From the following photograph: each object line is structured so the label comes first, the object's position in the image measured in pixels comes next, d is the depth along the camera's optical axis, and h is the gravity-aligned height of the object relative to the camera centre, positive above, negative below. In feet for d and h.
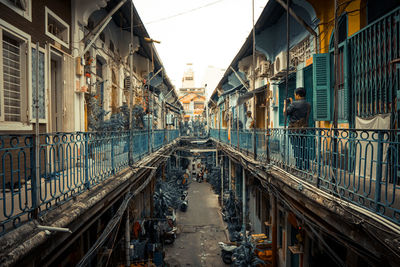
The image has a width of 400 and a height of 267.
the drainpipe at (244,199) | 32.25 -10.01
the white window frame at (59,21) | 19.66 +9.35
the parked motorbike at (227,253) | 31.39 -16.57
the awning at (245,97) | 30.03 +4.46
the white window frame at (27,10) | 15.84 +8.45
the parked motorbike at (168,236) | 36.55 -16.65
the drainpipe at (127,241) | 21.95 -10.60
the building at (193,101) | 158.91 +19.82
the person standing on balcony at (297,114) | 17.06 +1.09
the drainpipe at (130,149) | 20.66 -1.75
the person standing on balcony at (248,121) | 49.64 +1.64
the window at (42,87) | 19.40 +3.57
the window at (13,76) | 16.14 +3.88
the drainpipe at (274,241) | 24.57 -11.58
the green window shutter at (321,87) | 20.65 +3.66
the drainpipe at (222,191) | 51.74 -13.78
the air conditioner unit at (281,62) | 27.37 +7.83
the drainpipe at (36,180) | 8.77 -1.91
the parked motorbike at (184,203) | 51.65 -16.33
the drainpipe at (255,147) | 24.56 -1.95
